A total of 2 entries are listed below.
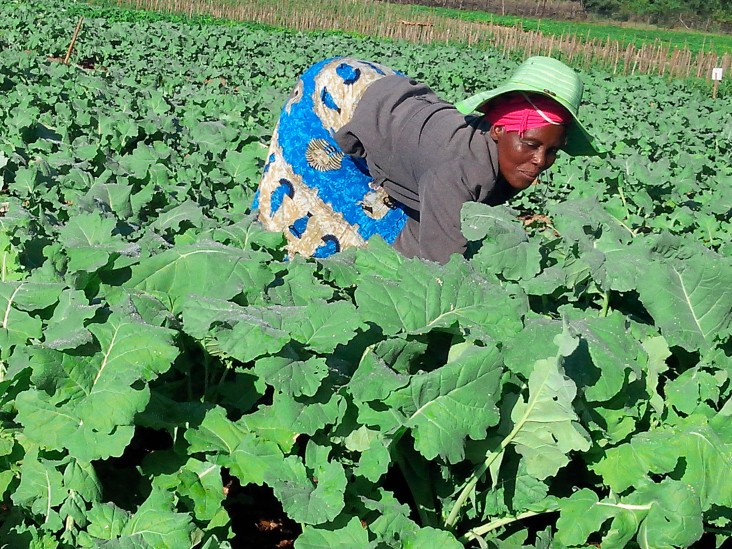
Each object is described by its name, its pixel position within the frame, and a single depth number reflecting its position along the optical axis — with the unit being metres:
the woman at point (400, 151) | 3.29
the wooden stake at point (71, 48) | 15.36
